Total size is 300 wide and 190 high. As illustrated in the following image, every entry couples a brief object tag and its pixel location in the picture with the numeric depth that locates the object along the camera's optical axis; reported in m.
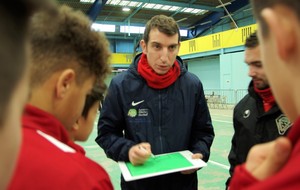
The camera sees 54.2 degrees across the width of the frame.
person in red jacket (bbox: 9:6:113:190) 0.74
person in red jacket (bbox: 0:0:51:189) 0.40
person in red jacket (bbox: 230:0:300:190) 0.56
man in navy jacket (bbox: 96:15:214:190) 1.96
